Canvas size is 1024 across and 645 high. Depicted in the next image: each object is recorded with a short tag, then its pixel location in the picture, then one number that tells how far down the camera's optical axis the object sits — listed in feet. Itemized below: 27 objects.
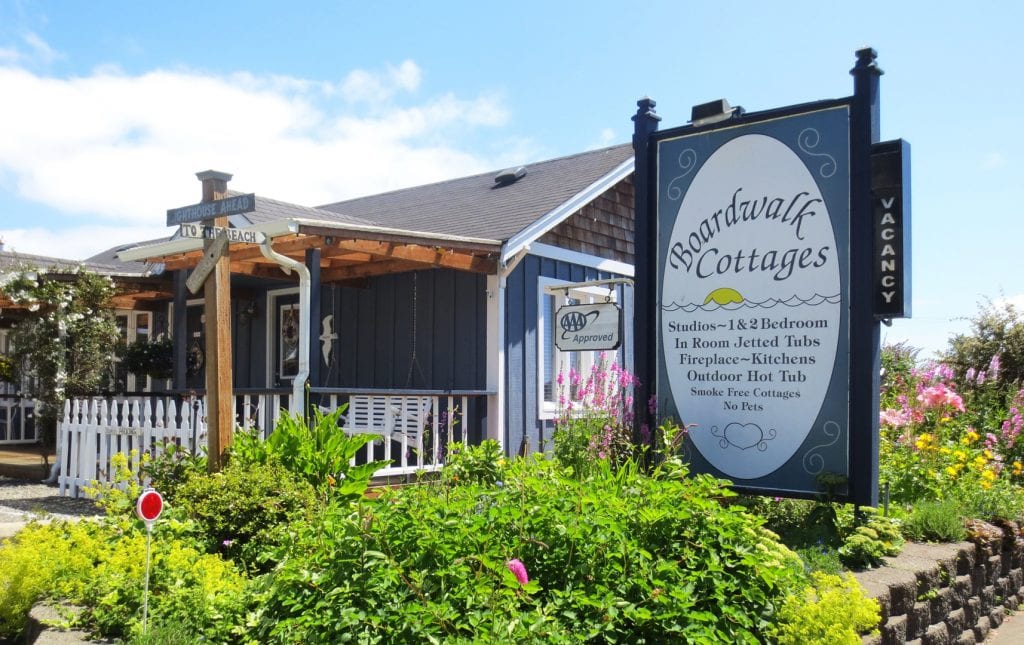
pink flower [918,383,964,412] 26.61
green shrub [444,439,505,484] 17.03
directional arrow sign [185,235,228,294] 20.42
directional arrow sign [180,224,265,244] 19.45
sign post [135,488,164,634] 12.42
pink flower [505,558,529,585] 10.45
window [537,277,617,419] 35.88
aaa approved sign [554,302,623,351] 27.73
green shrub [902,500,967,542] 20.36
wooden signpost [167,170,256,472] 19.97
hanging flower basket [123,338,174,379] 37.47
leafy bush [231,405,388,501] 18.13
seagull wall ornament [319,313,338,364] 38.68
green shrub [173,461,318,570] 15.56
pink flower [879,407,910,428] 25.78
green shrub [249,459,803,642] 10.23
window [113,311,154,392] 47.34
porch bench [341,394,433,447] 29.09
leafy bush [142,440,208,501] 19.48
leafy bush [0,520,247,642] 12.43
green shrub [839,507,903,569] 17.15
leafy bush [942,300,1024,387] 47.52
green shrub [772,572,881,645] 11.78
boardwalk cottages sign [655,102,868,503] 19.49
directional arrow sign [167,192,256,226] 19.60
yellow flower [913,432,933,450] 24.94
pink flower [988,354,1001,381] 32.45
